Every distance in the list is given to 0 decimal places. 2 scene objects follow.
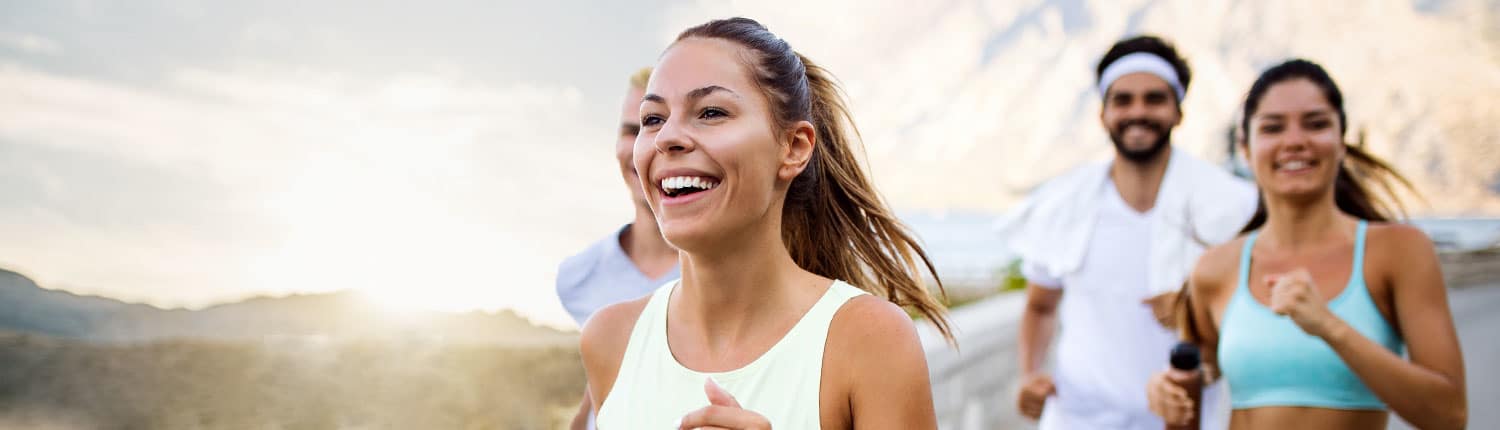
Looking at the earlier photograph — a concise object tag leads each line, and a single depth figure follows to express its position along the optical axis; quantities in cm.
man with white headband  403
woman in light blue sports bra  272
